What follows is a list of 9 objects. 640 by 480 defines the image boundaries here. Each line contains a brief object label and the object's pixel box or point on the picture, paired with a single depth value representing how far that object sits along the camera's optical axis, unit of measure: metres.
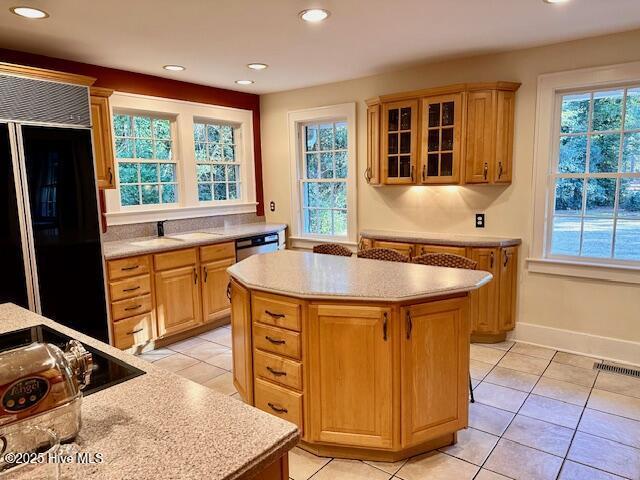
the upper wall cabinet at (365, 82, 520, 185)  3.55
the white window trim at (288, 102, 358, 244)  4.58
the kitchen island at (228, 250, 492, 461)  2.06
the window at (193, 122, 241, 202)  4.75
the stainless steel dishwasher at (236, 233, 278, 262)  4.36
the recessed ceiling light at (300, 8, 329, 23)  2.59
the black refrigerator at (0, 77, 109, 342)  2.71
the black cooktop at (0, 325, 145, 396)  1.15
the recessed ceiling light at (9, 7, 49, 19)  2.46
